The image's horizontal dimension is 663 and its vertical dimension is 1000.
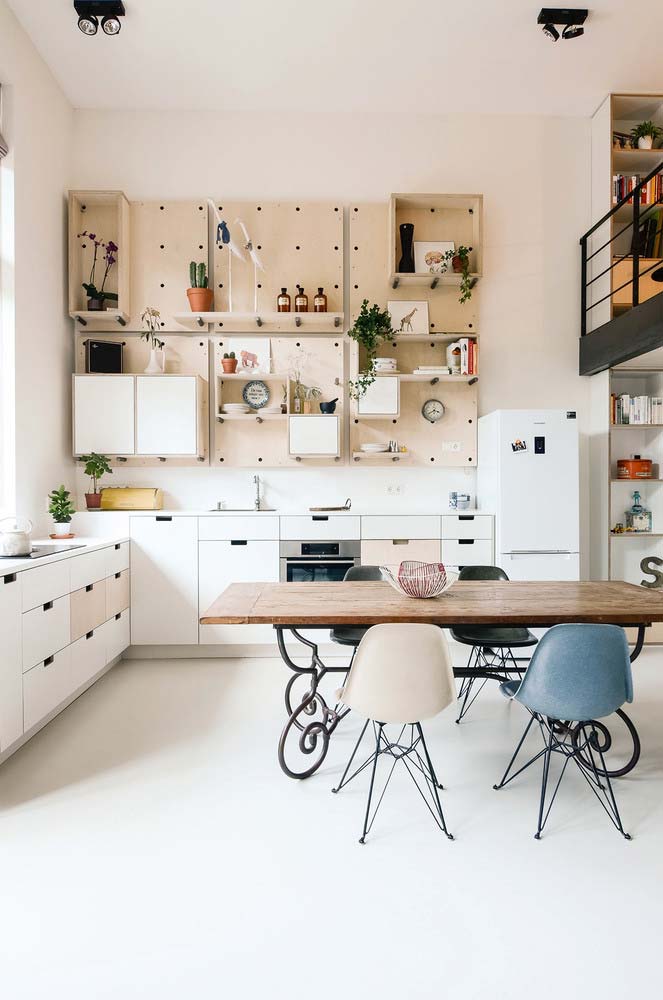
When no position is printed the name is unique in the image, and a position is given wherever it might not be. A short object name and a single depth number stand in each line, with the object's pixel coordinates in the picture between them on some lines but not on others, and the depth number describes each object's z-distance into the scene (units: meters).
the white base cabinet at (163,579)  4.33
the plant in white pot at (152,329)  4.74
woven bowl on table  2.67
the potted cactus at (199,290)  4.61
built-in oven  4.39
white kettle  3.08
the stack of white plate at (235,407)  4.60
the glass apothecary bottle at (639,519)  4.77
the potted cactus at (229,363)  4.61
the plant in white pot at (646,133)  4.69
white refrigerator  4.27
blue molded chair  2.15
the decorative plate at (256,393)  4.83
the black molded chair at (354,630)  3.04
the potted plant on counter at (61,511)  4.10
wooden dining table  2.32
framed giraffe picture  4.82
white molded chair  2.10
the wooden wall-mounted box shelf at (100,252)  4.54
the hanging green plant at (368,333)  4.56
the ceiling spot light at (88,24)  3.76
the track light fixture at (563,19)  3.82
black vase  4.71
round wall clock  4.85
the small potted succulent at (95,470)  4.45
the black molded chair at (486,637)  3.01
